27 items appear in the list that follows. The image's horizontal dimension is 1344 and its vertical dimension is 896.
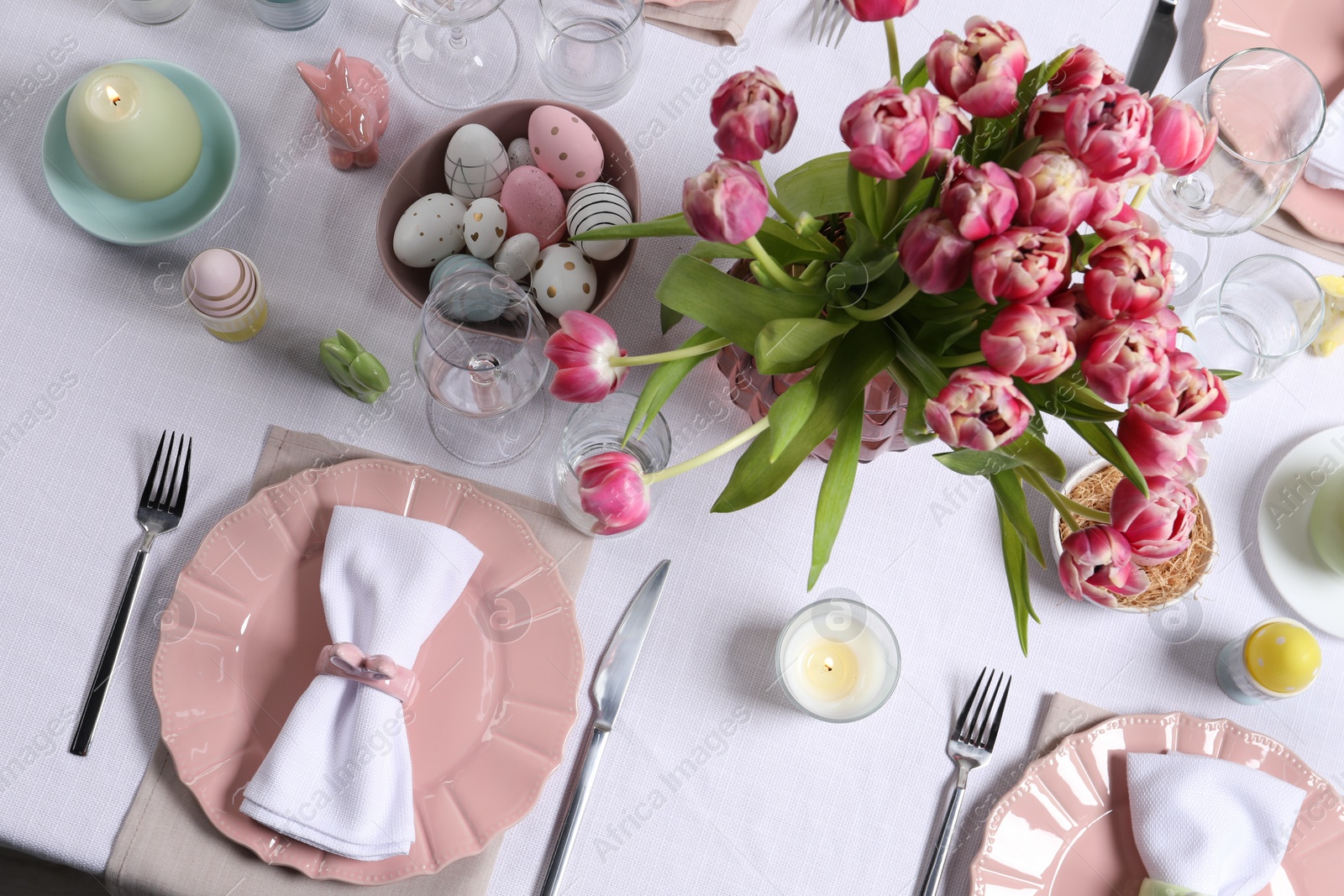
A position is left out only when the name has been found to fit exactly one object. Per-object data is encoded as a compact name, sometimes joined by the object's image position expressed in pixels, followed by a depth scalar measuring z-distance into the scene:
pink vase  0.61
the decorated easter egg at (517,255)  0.75
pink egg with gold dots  0.76
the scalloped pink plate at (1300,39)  0.88
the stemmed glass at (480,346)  0.71
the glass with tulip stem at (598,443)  0.79
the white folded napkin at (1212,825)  0.75
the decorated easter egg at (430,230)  0.76
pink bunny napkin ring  0.72
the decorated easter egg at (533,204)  0.76
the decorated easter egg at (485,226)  0.75
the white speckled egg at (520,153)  0.80
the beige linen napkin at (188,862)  0.73
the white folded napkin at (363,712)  0.71
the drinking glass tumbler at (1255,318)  0.82
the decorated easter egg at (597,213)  0.74
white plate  0.83
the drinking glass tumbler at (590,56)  0.87
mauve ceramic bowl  0.77
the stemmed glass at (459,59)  0.87
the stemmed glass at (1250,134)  0.72
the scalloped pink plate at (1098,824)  0.78
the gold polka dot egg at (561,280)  0.74
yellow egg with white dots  0.77
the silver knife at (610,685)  0.77
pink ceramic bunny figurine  0.78
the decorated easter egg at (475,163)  0.77
